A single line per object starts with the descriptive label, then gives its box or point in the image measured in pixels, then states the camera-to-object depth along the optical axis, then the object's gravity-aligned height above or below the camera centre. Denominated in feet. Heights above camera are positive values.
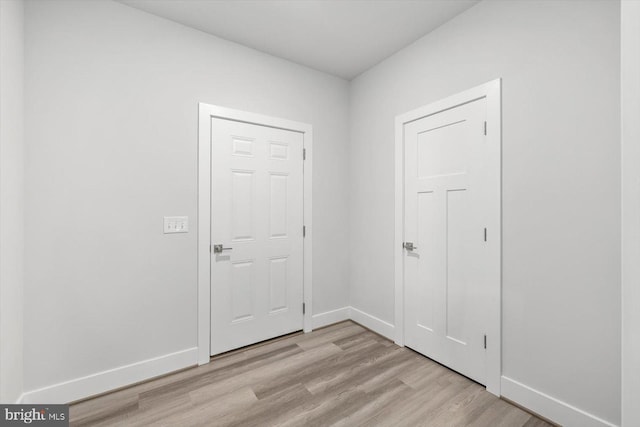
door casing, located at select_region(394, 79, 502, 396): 6.10 -0.17
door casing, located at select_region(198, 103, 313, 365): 7.52 -0.24
